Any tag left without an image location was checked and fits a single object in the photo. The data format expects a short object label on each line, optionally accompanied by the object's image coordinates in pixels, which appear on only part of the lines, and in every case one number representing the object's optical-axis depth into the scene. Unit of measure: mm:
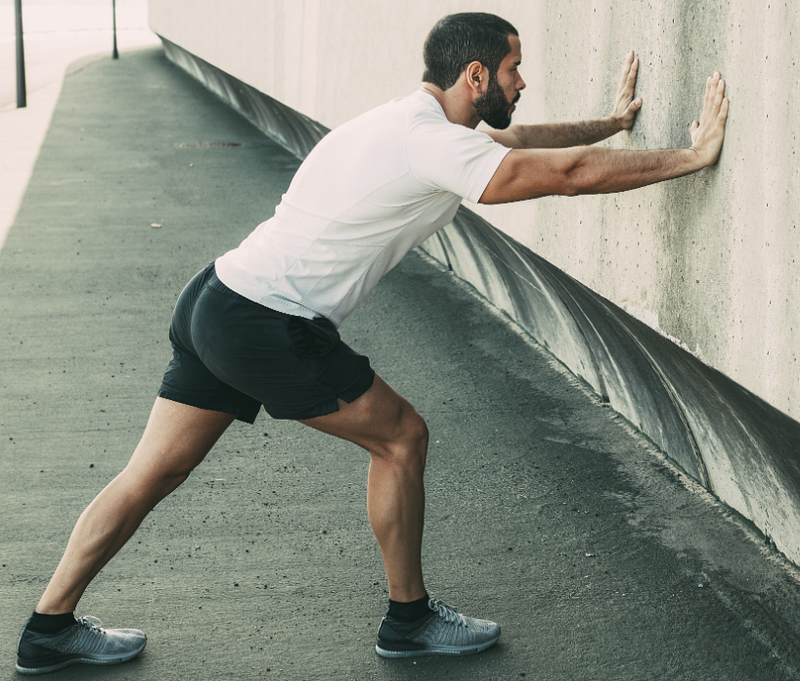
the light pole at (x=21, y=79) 18484
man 2818
